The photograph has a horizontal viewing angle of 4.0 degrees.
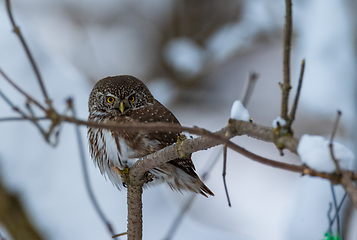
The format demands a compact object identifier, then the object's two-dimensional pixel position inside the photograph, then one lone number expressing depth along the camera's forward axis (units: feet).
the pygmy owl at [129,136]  17.81
